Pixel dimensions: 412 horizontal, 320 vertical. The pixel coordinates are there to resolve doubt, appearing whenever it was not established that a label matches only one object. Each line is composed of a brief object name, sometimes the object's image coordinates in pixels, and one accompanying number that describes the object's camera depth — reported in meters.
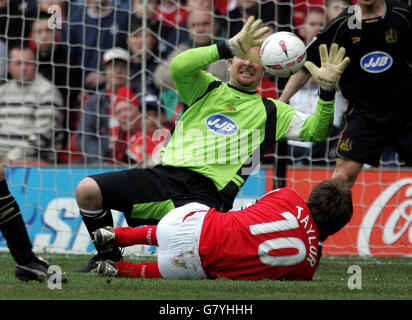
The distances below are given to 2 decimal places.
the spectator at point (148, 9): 17.08
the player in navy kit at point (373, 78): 13.05
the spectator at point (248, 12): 17.11
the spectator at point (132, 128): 16.55
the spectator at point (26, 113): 17.45
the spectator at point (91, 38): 17.87
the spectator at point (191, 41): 17.16
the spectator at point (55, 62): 17.86
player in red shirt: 9.76
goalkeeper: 10.85
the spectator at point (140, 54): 16.86
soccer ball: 11.06
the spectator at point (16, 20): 17.69
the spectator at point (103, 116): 17.42
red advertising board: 16.09
